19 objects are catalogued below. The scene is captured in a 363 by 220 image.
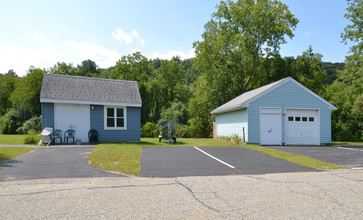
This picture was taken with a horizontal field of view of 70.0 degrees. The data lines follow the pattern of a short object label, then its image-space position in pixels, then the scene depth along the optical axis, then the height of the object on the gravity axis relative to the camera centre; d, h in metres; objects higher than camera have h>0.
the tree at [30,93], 32.06 +3.33
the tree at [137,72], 42.81 +7.92
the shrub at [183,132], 26.47 -1.56
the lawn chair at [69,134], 15.54 -0.97
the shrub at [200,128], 26.69 -1.18
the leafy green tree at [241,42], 30.92 +9.11
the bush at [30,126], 26.62 -0.80
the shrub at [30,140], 15.37 -1.28
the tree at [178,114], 29.69 +0.33
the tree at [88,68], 53.53 +11.05
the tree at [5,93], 41.89 +4.18
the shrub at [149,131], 26.25 -1.40
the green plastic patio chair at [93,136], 15.83 -1.12
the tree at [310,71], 31.31 +5.50
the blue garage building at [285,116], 17.36 -0.02
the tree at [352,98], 24.33 +1.66
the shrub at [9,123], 28.00 -0.50
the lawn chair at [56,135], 15.05 -0.99
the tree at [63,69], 42.70 +8.23
